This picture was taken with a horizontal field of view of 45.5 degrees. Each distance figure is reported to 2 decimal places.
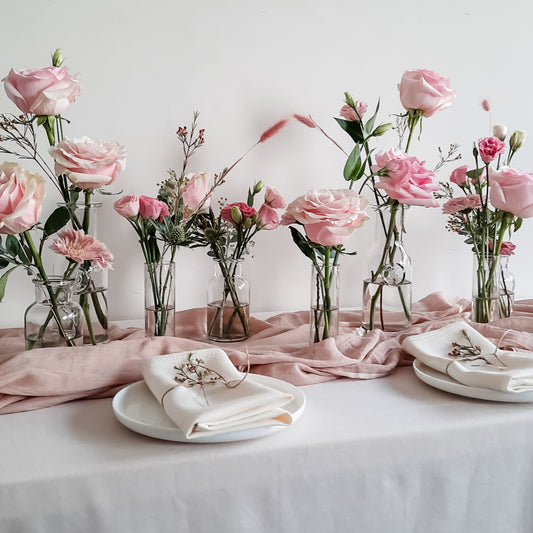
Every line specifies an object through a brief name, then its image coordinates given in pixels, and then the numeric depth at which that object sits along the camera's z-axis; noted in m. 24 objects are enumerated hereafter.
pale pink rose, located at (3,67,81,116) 0.93
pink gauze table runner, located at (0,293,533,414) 0.91
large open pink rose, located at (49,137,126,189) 0.96
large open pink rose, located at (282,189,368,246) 1.01
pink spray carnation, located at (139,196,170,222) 1.09
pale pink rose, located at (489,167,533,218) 1.13
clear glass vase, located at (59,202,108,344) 1.08
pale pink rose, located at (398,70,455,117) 1.15
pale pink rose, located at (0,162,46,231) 0.88
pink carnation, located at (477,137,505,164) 1.21
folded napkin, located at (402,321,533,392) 0.91
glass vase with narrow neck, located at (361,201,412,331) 1.21
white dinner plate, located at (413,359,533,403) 0.91
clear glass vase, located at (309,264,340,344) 1.12
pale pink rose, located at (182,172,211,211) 1.18
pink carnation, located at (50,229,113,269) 1.00
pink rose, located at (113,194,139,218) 1.06
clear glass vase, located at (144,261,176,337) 1.14
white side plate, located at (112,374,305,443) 0.78
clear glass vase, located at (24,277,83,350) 1.03
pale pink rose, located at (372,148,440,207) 1.12
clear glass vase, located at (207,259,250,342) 1.22
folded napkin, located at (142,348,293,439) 0.77
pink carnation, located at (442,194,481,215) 1.27
